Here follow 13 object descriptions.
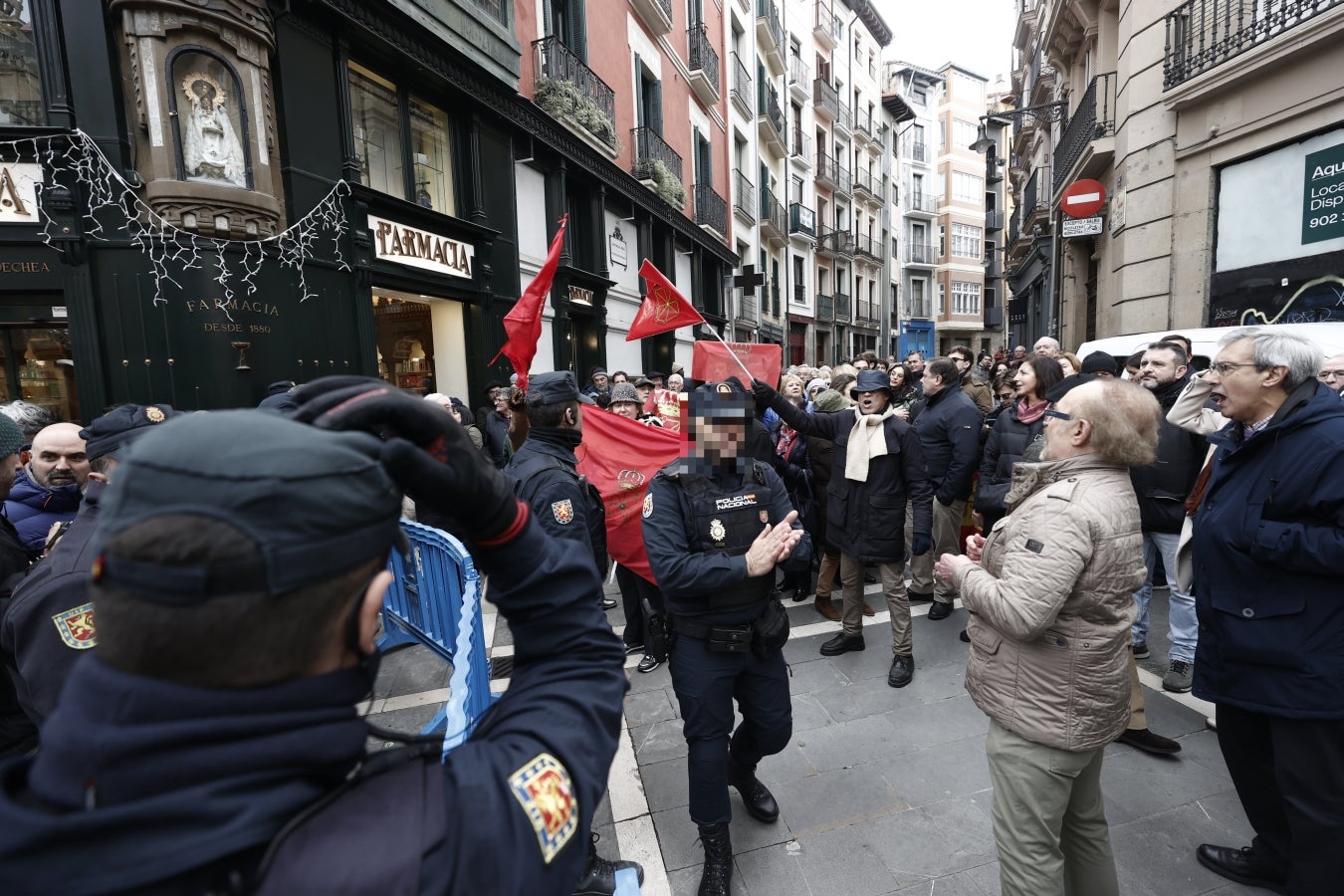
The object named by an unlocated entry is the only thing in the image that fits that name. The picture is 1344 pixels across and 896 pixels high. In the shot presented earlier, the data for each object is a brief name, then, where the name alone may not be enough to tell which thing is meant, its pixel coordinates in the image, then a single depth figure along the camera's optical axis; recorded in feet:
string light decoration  18.35
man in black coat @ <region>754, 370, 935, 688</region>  14.22
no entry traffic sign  37.45
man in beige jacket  6.63
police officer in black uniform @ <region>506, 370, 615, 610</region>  10.09
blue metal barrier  6.88
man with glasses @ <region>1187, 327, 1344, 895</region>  7.22
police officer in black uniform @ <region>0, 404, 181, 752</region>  6.10
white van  16.38
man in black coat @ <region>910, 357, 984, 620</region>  16.83
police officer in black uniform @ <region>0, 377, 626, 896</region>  2.11
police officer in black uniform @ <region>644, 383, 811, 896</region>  8.25
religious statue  19.69
